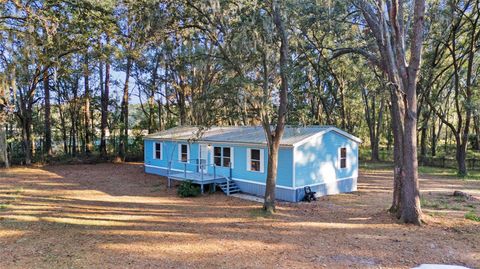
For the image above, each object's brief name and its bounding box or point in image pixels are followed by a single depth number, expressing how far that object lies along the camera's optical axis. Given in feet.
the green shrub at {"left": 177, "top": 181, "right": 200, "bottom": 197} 40.98
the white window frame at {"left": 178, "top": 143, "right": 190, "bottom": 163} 53.83
